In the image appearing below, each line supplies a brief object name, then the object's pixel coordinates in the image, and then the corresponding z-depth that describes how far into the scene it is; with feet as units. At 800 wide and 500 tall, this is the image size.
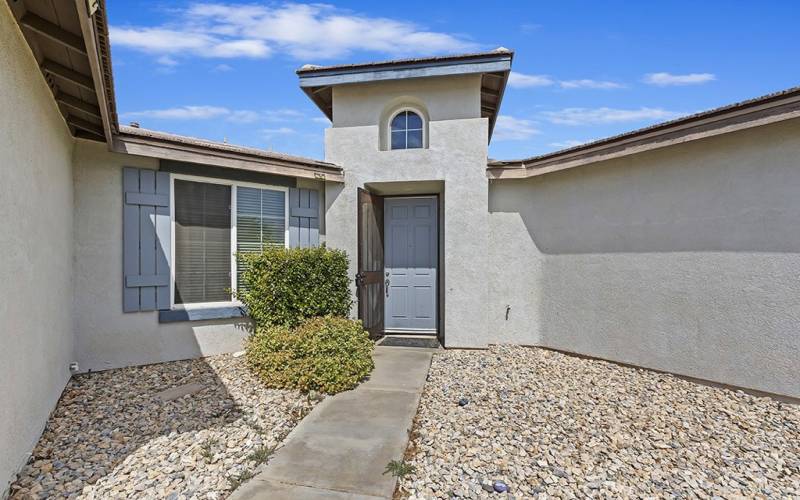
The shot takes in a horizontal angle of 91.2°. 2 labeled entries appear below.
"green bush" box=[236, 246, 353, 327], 19.57
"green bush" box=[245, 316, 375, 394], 15.92
